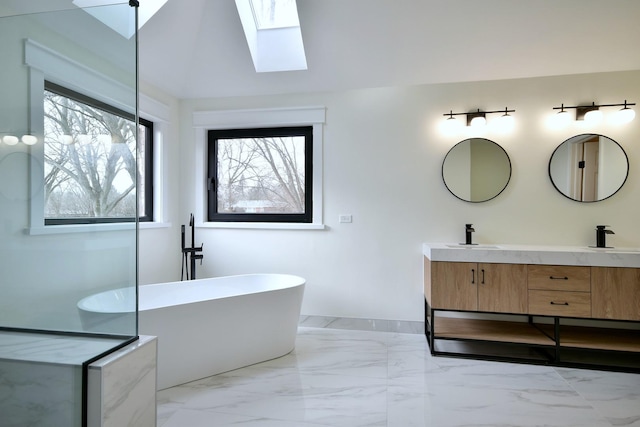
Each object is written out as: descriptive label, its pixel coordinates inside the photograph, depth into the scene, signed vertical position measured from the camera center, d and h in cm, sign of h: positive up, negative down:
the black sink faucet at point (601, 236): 274 -19
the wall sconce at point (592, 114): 278 +82
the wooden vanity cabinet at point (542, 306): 237 -68
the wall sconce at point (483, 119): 300 +83
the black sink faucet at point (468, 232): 299 -17
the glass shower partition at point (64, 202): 111 +4
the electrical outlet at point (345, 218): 333 -6
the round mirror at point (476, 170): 302 +39
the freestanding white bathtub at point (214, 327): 203 -76
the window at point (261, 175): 352 +40
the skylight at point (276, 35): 306 +161
